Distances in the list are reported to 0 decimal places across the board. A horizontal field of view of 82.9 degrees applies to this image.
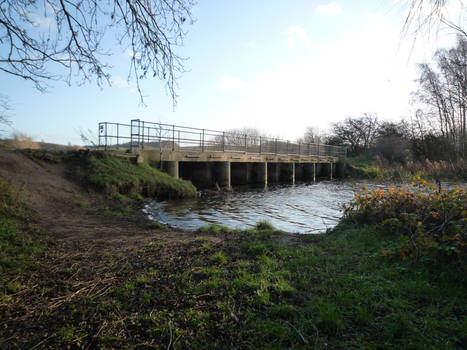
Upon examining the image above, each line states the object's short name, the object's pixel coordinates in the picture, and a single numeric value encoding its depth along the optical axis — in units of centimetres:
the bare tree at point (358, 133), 3834
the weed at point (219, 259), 373
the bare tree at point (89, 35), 331
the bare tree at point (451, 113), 805
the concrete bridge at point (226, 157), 1436
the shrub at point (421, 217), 323
